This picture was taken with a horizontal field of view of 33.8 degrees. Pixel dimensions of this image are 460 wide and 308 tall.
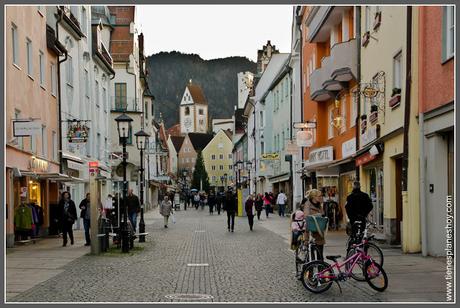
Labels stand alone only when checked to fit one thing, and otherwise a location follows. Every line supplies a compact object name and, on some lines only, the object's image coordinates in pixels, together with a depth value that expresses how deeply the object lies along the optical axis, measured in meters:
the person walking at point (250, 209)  31.57
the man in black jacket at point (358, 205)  17.44
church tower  183.62
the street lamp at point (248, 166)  66.72
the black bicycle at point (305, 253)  12.83
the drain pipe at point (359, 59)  25.70
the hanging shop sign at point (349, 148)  27.06
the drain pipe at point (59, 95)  30.78
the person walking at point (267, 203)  45.50
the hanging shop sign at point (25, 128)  21.49
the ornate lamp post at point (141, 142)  25.17
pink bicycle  11.54
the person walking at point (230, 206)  31.48
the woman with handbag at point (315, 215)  12.87
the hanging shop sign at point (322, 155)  31.95
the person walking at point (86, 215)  23.77
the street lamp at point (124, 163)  20.34
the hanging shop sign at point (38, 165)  24.69
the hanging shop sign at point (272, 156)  50.47
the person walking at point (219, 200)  57.97
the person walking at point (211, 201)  58.84
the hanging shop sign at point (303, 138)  30.62
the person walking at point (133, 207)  27.30
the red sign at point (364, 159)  22.81
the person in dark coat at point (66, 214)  23.49
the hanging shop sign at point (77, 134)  29.81
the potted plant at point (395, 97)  19.44
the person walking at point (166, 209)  35.44
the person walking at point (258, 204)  44.31
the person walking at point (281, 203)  46.03
